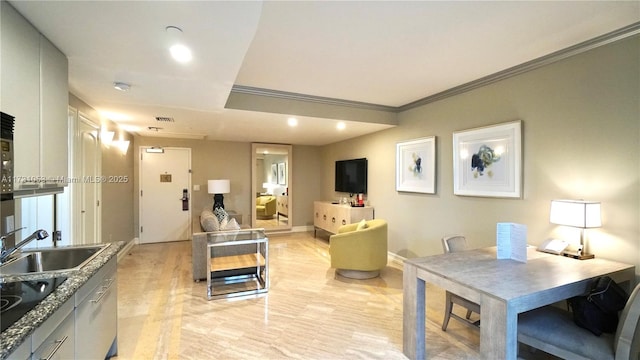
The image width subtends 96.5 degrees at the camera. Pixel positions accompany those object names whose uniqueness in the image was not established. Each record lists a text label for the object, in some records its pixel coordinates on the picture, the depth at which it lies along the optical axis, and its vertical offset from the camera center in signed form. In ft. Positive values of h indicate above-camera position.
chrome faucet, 5.18 -1.16
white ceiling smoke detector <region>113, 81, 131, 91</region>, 8.68 +2.92
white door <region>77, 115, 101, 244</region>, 11.04 -0.05
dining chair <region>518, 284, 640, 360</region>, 4.76 -3.06
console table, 16.80 -2.24
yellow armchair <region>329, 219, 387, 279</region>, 12.32 -3.14
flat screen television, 17.90 +0.22
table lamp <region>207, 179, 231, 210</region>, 19.19 -0.64
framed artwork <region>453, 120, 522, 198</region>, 9.61 +0.66
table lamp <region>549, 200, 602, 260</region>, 7.16 -0.95
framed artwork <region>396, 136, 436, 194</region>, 12.98 +0.66
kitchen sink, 5.87 -1.77
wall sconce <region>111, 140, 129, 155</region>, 15.04 +1.89
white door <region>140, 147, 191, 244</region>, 19.16 -1.07
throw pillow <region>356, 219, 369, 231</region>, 13.15 -2.15
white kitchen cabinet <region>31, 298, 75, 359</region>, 3.78 -2.27
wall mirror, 22.27 -0.75
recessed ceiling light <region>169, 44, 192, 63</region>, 6.38 +2.96
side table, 11.14 -3.72
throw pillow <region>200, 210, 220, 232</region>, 13.17 -2.07
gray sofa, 12.04 -3.20
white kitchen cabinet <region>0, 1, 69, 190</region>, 4.81 +1.55
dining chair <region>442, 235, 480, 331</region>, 7.59 -3.33
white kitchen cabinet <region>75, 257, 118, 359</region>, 5.13 -2.76
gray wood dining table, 5.14 -2.14
